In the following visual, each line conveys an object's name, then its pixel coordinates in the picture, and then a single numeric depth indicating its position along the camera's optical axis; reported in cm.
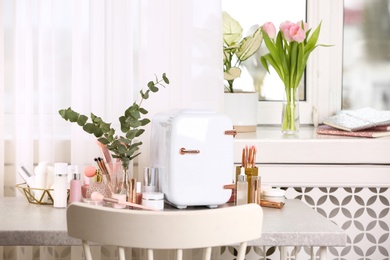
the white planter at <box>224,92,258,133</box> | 350
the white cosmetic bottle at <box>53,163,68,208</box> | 268
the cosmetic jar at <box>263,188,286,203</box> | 275
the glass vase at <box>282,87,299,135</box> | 346
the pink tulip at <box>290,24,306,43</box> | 337
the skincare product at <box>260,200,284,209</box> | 272
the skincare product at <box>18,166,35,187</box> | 279
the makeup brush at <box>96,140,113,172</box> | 279
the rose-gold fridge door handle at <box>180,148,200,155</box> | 263
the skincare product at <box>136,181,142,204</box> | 270
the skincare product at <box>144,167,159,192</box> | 272
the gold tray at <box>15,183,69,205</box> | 275
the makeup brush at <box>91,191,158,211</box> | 252
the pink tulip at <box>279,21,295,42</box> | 340
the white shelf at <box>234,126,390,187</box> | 323
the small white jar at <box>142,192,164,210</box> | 261
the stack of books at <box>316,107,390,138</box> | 337
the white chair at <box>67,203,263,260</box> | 188
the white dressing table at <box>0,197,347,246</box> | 233
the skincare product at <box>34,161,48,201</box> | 277
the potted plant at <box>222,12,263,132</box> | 350
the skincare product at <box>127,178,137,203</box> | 267
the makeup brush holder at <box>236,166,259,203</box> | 274
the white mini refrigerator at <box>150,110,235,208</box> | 263
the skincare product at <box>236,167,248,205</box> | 264
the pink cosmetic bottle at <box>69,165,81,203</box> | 272
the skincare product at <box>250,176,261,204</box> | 268
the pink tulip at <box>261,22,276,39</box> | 345
